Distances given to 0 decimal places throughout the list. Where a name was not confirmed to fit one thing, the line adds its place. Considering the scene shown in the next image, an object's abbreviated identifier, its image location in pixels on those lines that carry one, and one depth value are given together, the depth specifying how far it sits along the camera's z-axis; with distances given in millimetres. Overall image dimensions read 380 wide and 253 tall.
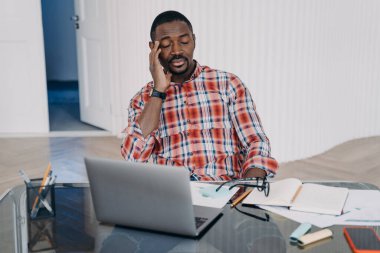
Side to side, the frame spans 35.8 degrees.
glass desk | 1370
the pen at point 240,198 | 1628
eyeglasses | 1681
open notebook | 1569
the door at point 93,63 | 5160
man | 2139
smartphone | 1326
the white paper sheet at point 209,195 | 1621
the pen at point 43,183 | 1588
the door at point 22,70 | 5121
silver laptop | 1369
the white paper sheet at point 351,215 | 1491
